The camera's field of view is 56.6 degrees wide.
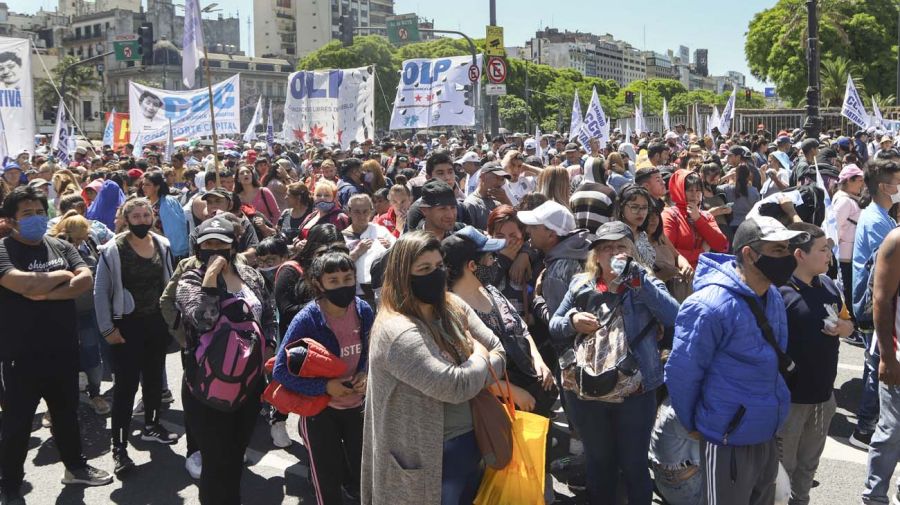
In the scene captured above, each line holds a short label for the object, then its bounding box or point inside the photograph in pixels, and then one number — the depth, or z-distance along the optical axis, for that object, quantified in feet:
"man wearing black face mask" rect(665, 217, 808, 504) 11.16
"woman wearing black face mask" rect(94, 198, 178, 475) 18.53
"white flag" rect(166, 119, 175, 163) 54.49
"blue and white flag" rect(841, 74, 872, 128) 49.26
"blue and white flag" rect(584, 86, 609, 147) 55.93
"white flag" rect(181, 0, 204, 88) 29.27
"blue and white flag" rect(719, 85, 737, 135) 62.90
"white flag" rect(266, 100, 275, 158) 82.12
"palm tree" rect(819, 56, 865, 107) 117.50
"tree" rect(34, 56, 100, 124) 269.23
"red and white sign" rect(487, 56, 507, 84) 62.39
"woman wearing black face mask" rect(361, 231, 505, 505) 10.27
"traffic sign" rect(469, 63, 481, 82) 58.95
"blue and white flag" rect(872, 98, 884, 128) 58.78
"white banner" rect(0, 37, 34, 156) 37.76
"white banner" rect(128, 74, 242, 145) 58.13
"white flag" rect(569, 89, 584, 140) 60.95
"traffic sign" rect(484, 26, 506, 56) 66.03
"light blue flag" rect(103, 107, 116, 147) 77.46
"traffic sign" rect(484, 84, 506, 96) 62.34
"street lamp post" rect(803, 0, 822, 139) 49.98
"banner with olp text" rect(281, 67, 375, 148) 60.59
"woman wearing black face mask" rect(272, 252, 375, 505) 13.34
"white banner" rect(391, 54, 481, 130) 60.13
